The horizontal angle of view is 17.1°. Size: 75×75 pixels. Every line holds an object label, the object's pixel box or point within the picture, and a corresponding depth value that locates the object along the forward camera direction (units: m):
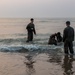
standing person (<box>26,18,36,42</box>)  17.06
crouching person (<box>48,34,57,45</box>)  16.56
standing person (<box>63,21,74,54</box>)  12.23
